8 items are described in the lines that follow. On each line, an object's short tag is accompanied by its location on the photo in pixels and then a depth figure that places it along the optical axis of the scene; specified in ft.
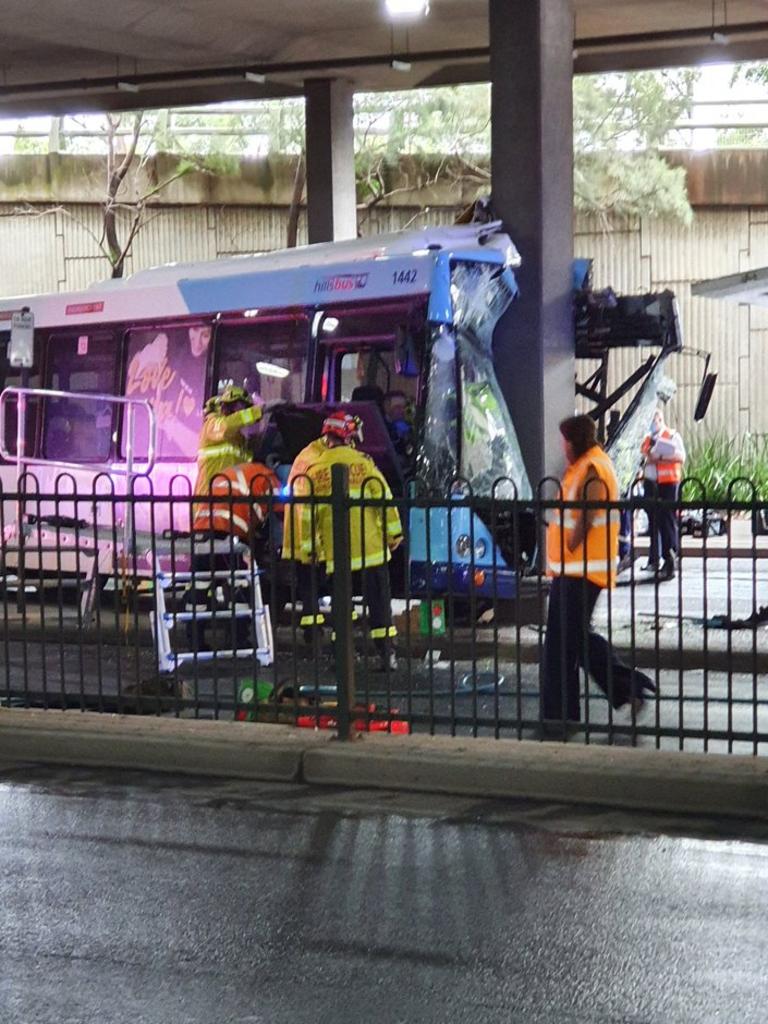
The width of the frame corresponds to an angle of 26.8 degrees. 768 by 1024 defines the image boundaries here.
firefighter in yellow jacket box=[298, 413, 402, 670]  38.73
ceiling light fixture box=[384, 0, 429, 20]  58.85
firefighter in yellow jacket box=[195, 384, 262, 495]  45.21
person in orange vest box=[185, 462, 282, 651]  42.70
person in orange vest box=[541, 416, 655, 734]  29.91
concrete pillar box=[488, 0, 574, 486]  55.98
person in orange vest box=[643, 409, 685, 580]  57.21
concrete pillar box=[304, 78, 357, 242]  79.51
